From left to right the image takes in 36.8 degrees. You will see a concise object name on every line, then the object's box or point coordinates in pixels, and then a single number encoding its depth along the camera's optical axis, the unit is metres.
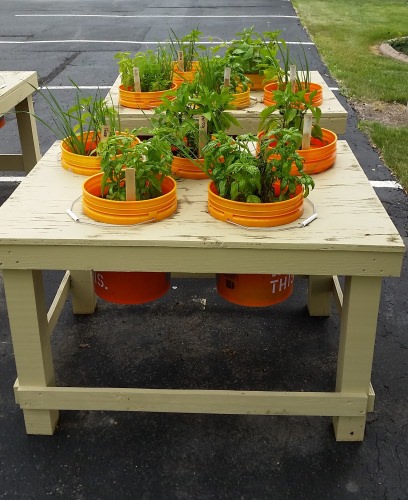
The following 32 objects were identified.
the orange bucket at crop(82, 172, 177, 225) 1.90
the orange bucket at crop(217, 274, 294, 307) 2.15
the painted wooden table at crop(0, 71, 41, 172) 3.60
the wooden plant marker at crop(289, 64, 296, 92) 2.86
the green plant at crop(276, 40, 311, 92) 2.88
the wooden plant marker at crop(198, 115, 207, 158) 2.25
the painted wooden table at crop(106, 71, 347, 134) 2.91
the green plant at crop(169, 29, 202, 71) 3.53
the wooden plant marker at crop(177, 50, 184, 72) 3.53
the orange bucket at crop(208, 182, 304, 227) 1.87
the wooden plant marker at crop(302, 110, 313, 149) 2.26
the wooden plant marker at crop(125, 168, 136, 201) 1.90
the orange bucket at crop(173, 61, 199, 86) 3.32
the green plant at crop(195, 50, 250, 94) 2.83
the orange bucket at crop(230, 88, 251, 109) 2.98
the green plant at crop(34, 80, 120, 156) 2.41
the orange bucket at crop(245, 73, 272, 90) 3.31
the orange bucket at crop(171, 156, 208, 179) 2.29
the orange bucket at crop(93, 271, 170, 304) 2.17
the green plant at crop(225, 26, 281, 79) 3.24
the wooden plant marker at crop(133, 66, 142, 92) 2.90
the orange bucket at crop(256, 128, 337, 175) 2.27
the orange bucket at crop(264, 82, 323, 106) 2.99
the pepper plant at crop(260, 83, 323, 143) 2.29
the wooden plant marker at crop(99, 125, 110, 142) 2.36
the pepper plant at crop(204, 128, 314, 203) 1.91
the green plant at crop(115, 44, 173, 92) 3.10
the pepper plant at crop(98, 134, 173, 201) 1.99
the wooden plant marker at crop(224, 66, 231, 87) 2.79
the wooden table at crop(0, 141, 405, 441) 1.83
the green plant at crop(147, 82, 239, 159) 2.22
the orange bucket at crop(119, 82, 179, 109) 2.98
